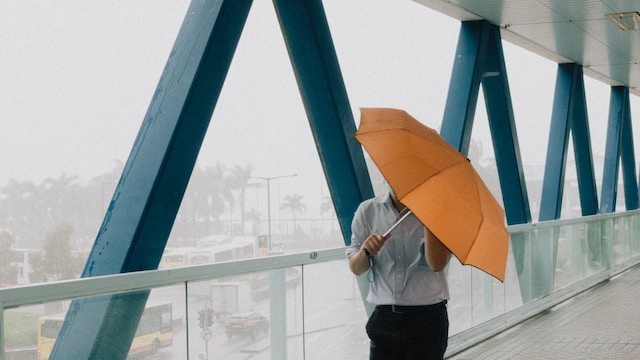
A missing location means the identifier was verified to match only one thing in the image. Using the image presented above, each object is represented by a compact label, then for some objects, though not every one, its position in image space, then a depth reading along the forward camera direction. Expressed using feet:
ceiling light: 27.68
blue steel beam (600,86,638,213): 50.57
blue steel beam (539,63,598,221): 40.22
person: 9.75
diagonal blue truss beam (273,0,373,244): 19.70
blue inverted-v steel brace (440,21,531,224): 28.96
